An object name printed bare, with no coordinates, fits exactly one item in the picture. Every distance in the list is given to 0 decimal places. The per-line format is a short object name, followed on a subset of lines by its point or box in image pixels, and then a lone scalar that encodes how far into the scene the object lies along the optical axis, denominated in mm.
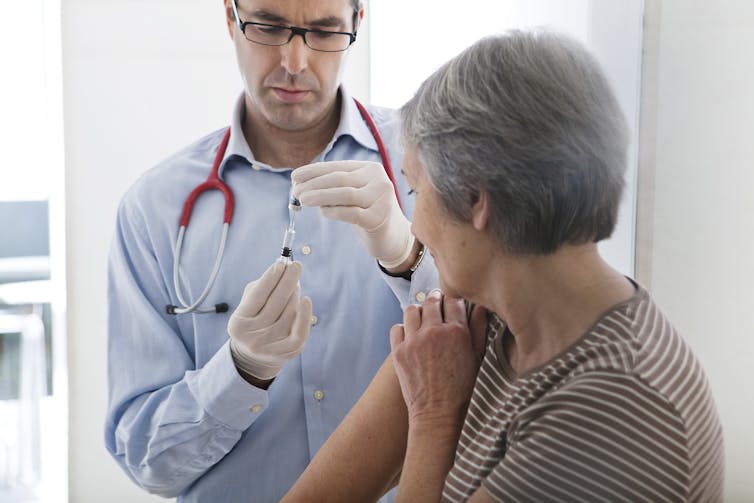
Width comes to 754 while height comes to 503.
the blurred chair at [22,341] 3344
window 3221
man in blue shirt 1481
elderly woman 917
